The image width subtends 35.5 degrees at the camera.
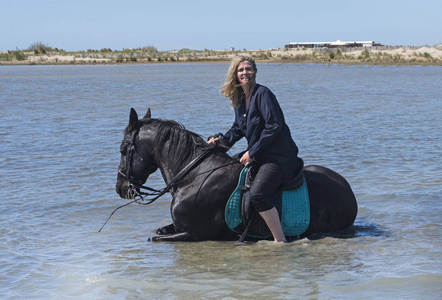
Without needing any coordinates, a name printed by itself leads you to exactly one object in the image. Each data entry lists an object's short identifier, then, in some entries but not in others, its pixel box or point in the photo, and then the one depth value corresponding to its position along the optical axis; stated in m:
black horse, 7.21
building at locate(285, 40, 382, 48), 121.51
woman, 6.64
